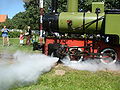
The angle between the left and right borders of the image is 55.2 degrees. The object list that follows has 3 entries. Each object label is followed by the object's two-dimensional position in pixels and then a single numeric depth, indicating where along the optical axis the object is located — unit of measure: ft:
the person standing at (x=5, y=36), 23.38
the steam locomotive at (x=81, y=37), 11.94
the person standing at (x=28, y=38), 22.26
